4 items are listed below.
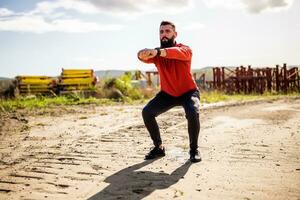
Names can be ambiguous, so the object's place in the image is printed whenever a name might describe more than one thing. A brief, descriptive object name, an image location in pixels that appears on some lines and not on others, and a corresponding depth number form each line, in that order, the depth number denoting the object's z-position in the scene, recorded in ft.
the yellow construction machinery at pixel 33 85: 64.34
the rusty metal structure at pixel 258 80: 69.72
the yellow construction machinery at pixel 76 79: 64.59
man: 16.08
